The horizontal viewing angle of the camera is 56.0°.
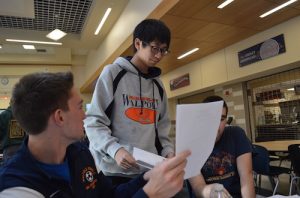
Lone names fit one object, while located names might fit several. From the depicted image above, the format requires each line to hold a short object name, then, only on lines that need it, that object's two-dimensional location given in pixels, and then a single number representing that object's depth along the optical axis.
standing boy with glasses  1.25
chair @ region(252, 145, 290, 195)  3.55
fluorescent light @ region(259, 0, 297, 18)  3.53
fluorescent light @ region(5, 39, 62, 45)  6.25
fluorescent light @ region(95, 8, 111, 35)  5.32
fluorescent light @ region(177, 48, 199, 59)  5.35
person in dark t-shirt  1.61
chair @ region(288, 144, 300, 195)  3.30
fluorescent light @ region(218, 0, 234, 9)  3.33
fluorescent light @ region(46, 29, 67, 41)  5.93
